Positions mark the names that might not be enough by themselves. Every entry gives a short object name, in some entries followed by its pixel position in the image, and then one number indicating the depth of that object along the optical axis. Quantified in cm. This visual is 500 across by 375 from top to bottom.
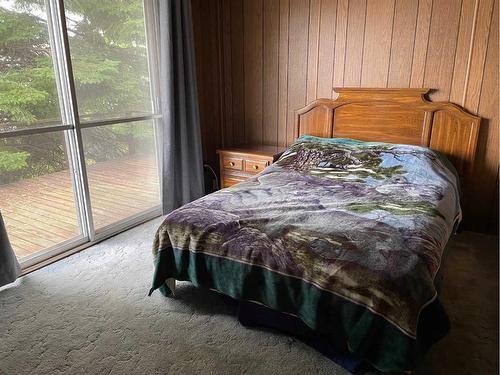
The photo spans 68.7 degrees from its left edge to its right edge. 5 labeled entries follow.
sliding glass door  241
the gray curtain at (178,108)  317
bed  143
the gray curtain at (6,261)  220
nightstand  332
